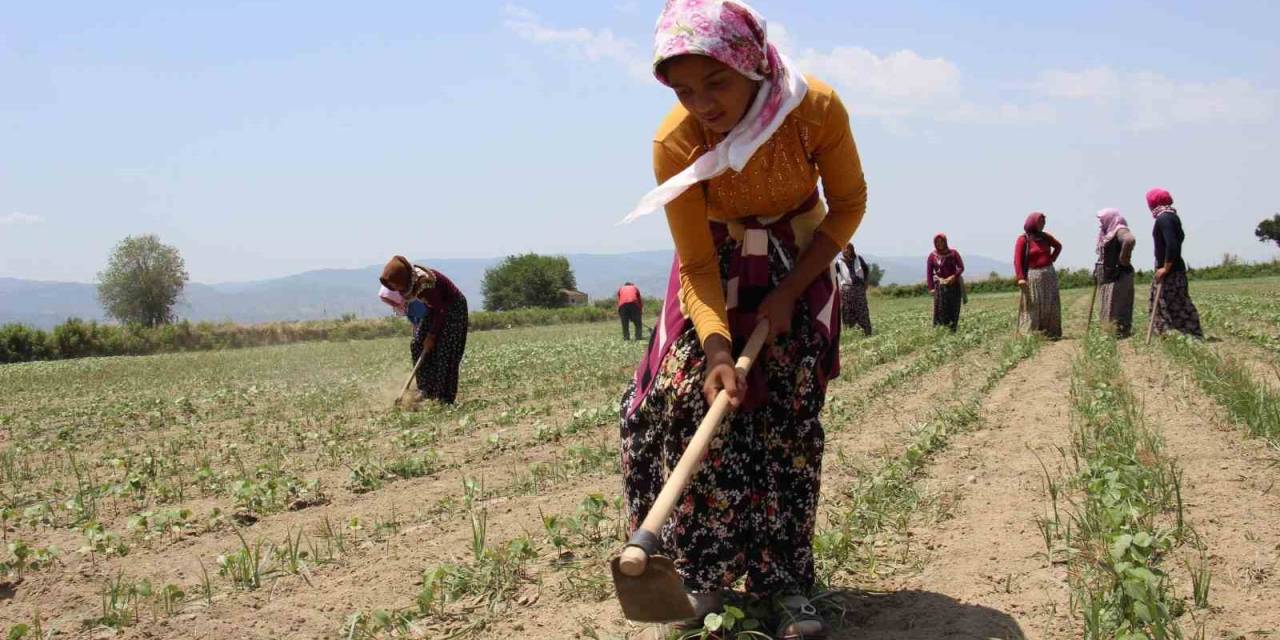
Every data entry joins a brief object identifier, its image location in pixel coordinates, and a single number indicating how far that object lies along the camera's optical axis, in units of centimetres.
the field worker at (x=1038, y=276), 1227
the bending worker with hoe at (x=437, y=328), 889
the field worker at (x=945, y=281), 1422
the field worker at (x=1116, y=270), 1151
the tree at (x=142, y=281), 9331
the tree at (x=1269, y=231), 7775
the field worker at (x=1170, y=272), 1043
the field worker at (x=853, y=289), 1434
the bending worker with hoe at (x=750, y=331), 269
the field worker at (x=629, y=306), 2136
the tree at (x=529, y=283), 10538
